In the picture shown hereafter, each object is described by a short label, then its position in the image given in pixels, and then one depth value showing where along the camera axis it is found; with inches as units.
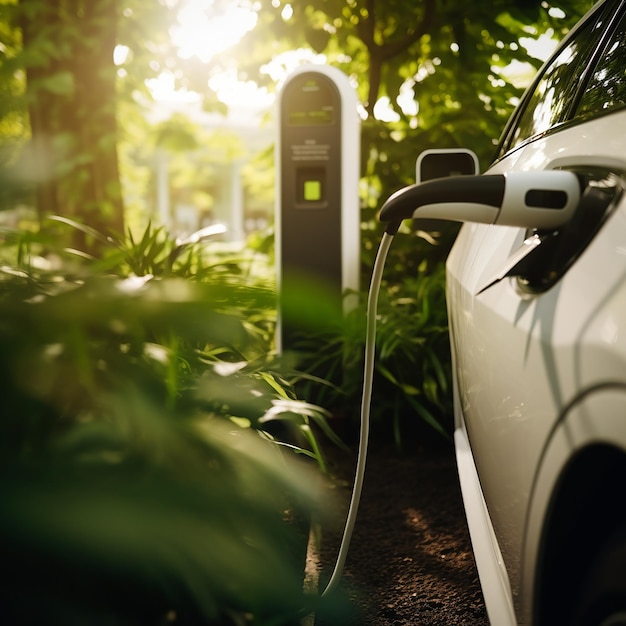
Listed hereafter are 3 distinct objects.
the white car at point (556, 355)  30.3
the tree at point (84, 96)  224.4
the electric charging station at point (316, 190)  155.5
